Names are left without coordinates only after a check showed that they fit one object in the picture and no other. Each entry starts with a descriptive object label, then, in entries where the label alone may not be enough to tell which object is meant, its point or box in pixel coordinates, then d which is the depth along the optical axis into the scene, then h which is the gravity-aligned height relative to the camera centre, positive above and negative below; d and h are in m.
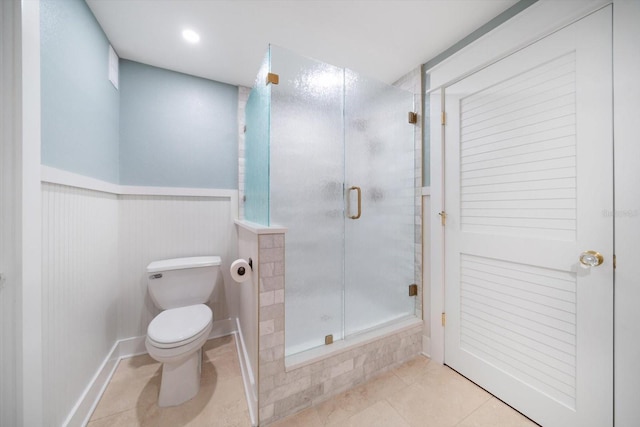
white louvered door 1.07 -0.07
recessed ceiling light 1.58 +1.22
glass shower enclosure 1.38 +0.15
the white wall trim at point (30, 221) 0.85 -0.03
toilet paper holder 1.33 -0.34
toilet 1.32 -0.70
